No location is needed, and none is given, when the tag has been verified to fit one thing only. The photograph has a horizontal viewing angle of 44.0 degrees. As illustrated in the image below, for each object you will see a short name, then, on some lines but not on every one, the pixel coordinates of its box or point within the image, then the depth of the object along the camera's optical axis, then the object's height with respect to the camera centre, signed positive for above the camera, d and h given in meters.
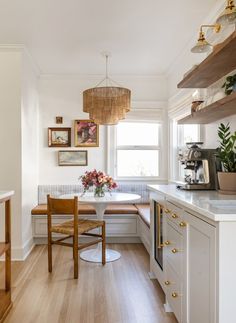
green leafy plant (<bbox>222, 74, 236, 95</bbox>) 2.01 +0.53
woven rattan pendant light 3.38 +0.68
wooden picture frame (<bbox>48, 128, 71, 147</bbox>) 4.52 +0.37
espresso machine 2.42 -0.06
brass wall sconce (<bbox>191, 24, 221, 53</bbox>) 2.11 +0.83
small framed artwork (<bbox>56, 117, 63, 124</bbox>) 4.52 +0.64
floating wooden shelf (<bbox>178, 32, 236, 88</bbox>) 1.79 +0.69
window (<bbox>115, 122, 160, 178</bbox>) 4.72 +0.17
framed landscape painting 4.54 +0.04
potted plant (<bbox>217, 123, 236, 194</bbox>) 2.06 -0.06
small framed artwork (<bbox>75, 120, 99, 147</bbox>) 4.54 +0.43
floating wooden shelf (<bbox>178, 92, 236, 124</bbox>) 1.90 +0.38
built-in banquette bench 4.03 -0.84
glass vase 3.50 -0.38
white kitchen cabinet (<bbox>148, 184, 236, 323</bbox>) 1.26 -0.48
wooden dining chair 2.95 -0.71
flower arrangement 3.44 -0.25
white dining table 3.22 -0.51
